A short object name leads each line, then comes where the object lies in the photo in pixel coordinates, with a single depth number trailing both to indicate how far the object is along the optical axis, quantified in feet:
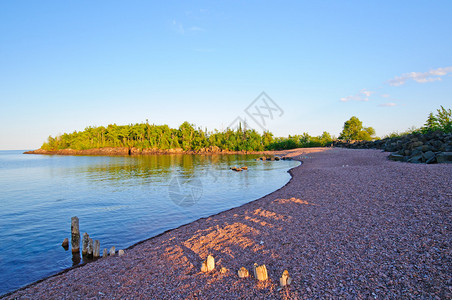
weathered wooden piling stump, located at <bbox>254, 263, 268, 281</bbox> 22.82
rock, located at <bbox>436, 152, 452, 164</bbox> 75.86
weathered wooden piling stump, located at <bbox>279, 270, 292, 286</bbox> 21.39
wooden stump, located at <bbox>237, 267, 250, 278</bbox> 23.86
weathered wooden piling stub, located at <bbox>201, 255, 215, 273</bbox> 26.46
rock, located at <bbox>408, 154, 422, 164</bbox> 84.89
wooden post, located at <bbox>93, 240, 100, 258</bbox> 37.21
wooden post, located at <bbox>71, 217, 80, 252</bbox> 39.55
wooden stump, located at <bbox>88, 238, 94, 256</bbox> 37.80
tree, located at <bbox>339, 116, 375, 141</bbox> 327.67
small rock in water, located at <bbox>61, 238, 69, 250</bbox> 42.38
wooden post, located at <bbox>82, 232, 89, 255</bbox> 38.04
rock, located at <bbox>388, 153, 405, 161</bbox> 98.17
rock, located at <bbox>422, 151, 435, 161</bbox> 81.82
